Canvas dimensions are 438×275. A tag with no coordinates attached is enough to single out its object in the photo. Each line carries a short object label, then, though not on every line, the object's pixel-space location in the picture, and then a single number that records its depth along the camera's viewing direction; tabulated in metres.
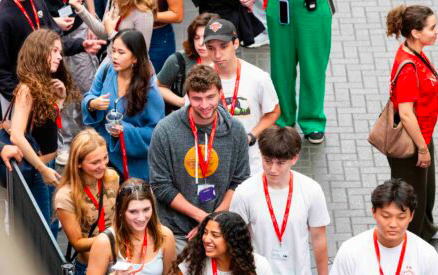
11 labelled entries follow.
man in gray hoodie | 12.25
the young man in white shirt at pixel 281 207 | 11.23
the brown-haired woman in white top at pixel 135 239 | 10.76
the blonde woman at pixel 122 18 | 16.66
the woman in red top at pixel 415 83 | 14.15
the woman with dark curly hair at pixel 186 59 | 14.82
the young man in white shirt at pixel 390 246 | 10.25
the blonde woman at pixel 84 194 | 11.80
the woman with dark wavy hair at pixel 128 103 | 14.04
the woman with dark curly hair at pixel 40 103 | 13.16
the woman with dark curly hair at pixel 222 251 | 10.36
